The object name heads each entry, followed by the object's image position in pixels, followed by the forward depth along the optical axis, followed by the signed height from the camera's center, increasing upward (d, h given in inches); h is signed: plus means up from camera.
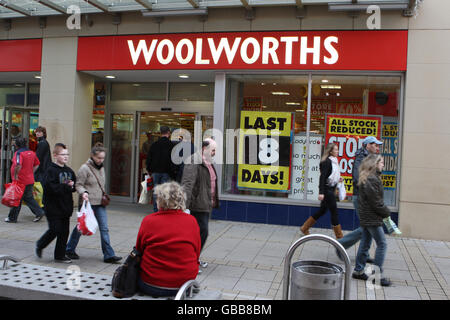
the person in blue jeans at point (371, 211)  216.1 -27.3
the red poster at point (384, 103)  343.9 +39.8
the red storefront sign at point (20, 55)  413.4 +78.7
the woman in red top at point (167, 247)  151.3 -33.9
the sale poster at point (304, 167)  356.8 -12.4
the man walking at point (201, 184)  221.6 -18.1
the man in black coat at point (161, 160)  343.0 -11.3
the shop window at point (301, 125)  346.0 +21.9
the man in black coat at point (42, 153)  354.3 -9.8
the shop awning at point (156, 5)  324.9 +110.5
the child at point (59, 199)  223.0 -29.1
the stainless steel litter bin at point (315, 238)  142.1 -35.2
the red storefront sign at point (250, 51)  334.0 +77.8
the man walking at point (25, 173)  327.9 -24.4
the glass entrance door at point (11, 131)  470.6 +8.7
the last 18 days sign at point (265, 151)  363.9 -0.4
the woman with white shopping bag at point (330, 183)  293.0 -19.8
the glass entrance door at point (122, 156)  447.8 -11.6
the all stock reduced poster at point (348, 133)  348.8 +15.9
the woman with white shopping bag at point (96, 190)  230.2 -24.1
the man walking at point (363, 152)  274.7 +1.4
